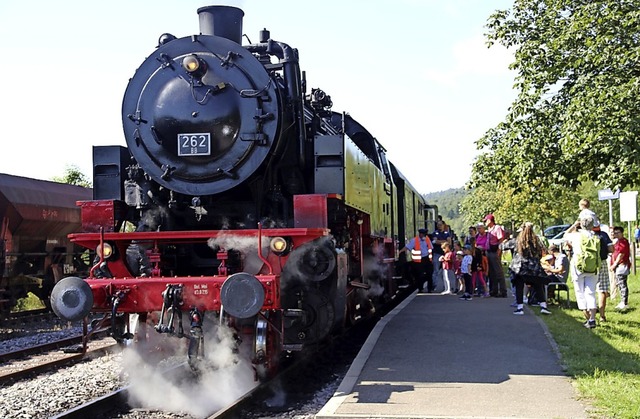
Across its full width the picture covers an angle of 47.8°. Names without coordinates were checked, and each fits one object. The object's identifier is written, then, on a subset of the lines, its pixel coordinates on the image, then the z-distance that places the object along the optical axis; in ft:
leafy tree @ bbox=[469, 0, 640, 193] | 38.91
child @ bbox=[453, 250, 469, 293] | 49.17
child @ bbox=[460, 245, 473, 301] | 44.19
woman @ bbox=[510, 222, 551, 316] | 35.27
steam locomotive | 20.56
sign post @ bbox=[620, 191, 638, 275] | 54.21
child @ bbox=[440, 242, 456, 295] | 48.16
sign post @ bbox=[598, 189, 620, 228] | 51.07
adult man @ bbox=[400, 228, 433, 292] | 48.44
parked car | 135.15
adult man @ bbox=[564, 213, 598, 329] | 31.32
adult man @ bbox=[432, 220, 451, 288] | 54.95
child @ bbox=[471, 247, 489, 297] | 45.11
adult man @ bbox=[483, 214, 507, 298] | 43.55
